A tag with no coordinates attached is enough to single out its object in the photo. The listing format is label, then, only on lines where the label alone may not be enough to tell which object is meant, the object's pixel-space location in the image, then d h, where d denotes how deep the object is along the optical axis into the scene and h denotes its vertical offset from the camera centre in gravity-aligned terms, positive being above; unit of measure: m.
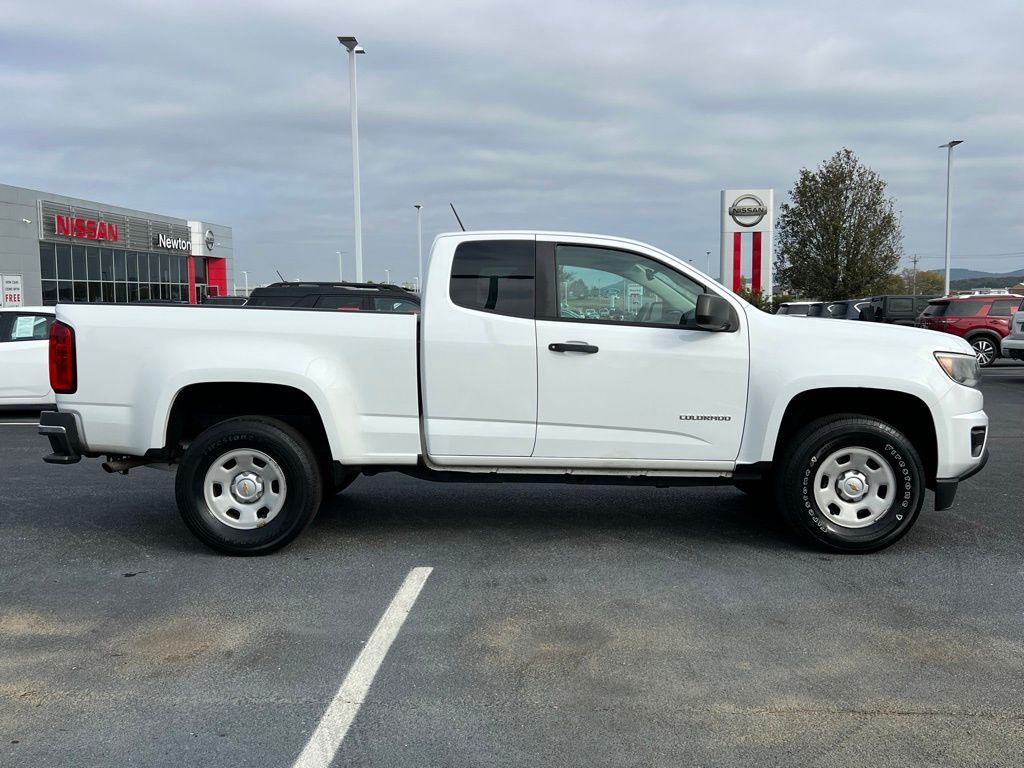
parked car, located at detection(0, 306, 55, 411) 11.94 -0.67
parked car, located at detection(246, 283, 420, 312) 13.95 +0.18
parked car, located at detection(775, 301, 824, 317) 31.63 +0.04
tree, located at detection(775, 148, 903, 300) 35.78 +3.01
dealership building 35.19 +2.56
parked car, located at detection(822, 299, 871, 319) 28.84 +0.01
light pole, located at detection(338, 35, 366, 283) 22.50 +3.16
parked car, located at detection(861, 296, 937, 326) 25.20 +0.01
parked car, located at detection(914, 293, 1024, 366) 21.55 -0.24
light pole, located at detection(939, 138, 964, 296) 36.19 +6.03
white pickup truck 5.57 -0.50
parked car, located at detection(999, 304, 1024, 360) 17.98 -0.61
